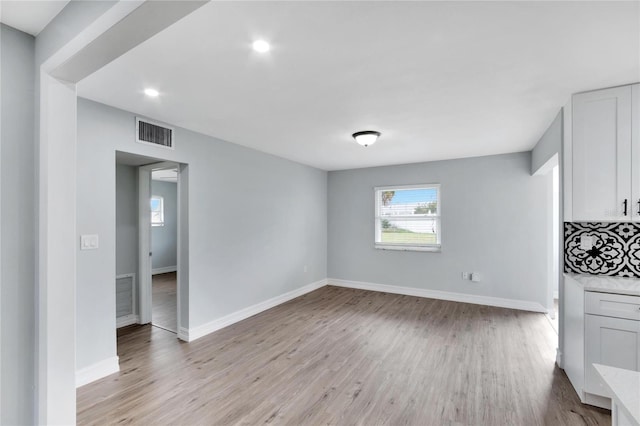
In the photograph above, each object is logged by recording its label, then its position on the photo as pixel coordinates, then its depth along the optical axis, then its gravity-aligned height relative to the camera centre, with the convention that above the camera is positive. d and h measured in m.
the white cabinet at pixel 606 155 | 2.40 +0.48
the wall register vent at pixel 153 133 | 3.04 +0.85
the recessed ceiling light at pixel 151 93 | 2.46 +1.03
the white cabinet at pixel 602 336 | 2.16 -0.97
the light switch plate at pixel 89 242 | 2.61 -0.28
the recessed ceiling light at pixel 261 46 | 1.78 +1.04
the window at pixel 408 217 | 5.43 -0.12
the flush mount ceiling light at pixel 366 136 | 3.50 +0.91
